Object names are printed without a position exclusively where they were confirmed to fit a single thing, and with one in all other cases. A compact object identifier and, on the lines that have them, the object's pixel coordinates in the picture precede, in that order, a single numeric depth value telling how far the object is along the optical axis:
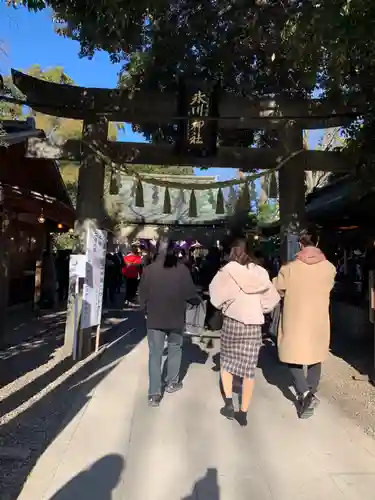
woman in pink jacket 5.27
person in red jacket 16.41
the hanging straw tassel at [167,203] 9.58
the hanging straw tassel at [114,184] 8.92
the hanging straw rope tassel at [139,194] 9.29
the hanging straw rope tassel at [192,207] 9.61
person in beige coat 5.42
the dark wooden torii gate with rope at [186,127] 8.51
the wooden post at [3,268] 8.37
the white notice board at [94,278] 8.00
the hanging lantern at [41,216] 11.86
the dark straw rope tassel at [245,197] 9.14
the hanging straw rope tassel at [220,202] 9.72
